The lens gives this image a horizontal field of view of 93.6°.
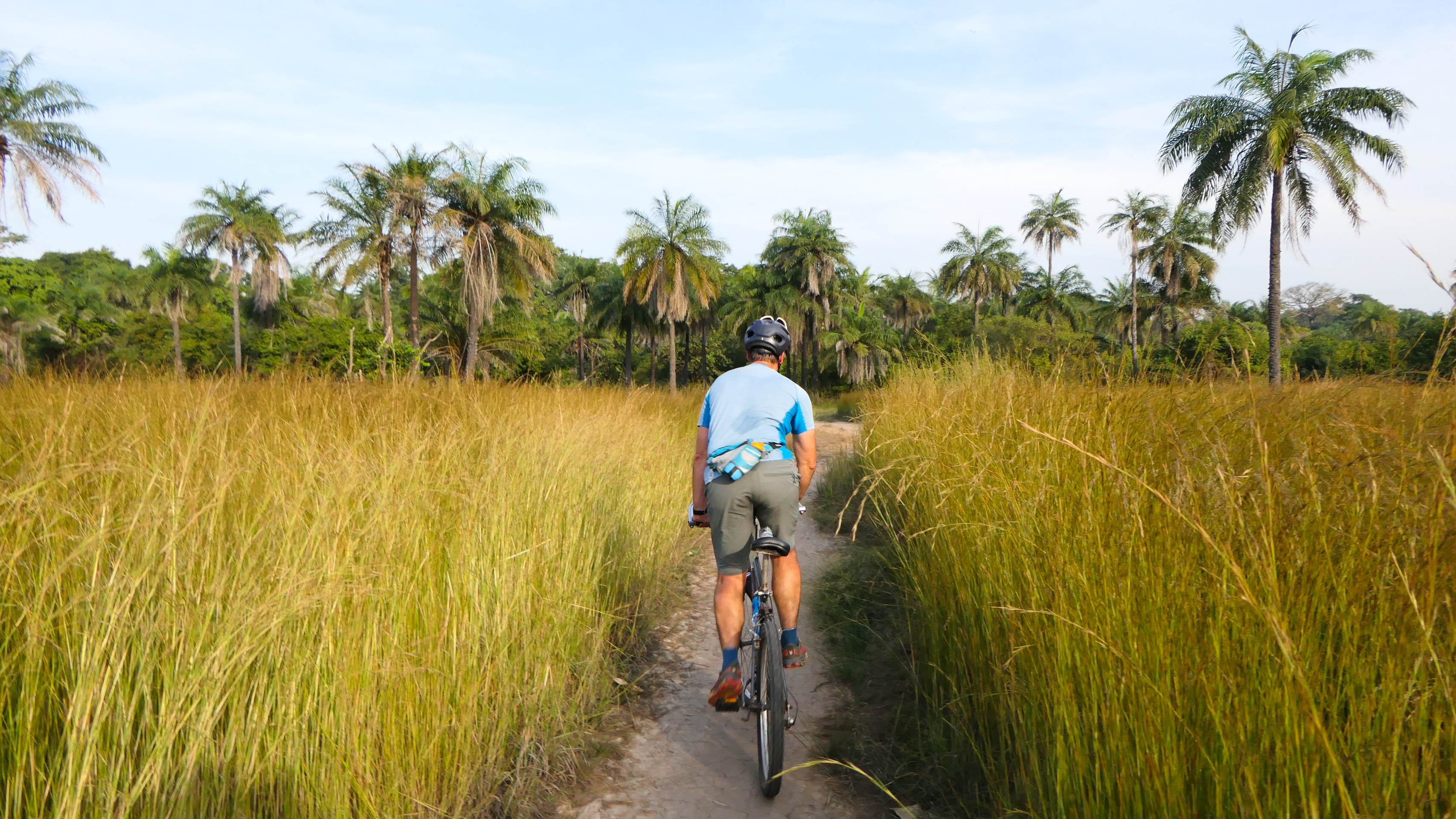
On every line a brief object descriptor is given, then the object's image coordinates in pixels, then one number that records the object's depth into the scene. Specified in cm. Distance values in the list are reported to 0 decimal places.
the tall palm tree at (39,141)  1827
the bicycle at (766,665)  280
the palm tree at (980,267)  5491
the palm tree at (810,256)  4222
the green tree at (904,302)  6462
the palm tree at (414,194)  2675
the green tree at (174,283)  4384
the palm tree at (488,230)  2803
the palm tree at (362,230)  2745
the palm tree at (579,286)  5388
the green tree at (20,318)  3250
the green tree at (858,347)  4744
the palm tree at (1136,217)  4472
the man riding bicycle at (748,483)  316
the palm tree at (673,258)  3225
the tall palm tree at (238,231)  4006
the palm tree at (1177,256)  4569
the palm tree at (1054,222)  5628
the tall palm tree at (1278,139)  2230
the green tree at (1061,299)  5691
